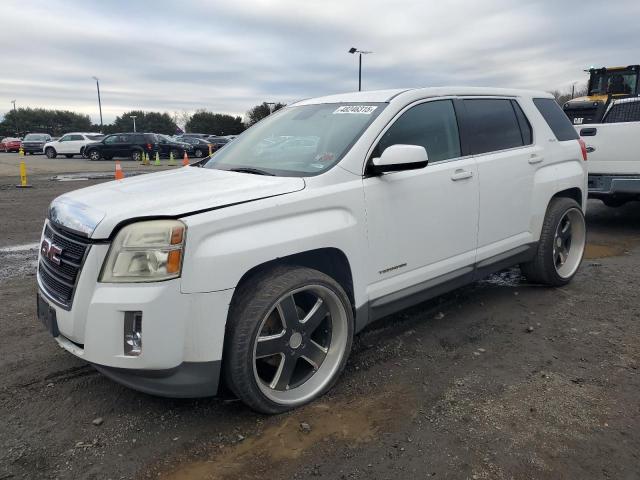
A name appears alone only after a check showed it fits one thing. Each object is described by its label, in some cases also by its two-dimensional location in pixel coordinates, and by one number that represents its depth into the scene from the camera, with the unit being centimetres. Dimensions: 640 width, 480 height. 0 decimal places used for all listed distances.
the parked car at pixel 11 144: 4147
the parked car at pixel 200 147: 3322
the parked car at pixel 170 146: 3061
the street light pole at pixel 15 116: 7525
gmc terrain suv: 247
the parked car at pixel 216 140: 3678
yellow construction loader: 1530
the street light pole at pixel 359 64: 2962
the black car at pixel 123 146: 2902
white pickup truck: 708
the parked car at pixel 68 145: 3162
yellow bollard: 1418
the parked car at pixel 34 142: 3778
